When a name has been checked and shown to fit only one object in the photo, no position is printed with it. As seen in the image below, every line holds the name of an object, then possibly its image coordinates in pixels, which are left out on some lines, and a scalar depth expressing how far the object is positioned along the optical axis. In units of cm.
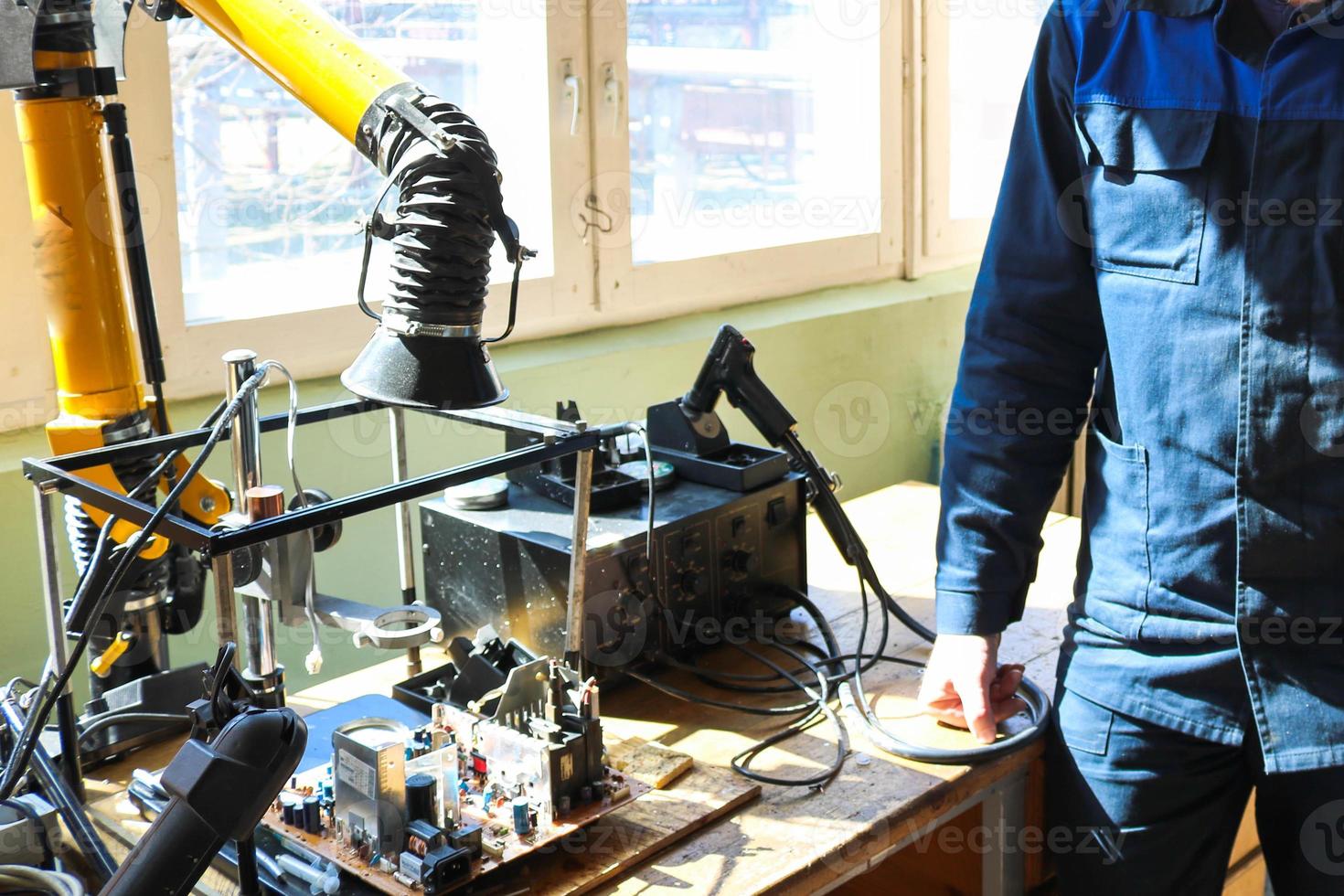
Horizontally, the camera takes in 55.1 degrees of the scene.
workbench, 104
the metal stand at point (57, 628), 106
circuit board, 96
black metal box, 129
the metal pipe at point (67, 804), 102
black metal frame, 92
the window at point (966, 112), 288
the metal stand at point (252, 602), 102
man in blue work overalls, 104
